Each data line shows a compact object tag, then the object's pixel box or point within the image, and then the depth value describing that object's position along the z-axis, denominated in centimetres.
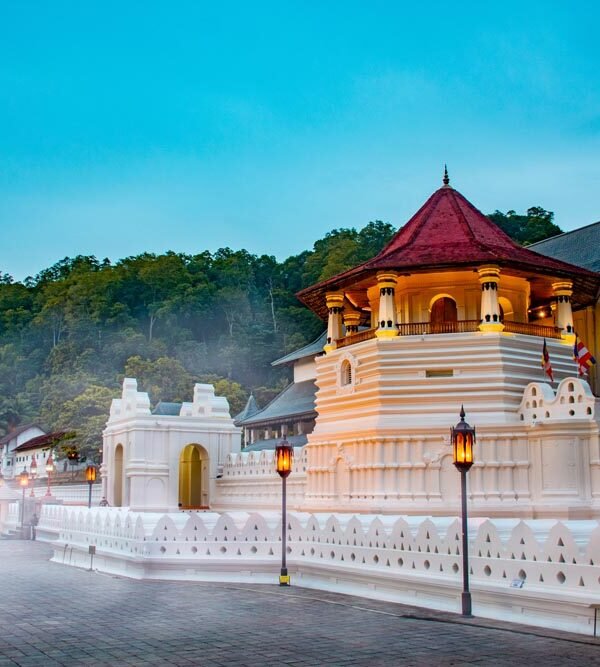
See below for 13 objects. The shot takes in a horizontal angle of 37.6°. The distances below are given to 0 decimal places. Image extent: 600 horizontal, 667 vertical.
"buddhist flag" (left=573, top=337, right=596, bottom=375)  2322
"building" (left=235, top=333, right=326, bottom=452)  3981
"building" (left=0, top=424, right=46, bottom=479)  8006
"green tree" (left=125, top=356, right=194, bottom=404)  6481
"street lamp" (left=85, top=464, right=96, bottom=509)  3231
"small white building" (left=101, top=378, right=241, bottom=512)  3198
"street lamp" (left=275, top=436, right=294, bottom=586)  1639
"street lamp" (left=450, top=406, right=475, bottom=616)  1305
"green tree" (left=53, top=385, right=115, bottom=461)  5309
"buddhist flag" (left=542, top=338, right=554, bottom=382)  2331
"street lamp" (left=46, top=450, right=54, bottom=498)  4231
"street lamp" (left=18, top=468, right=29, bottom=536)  3962
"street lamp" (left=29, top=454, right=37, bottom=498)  5062
